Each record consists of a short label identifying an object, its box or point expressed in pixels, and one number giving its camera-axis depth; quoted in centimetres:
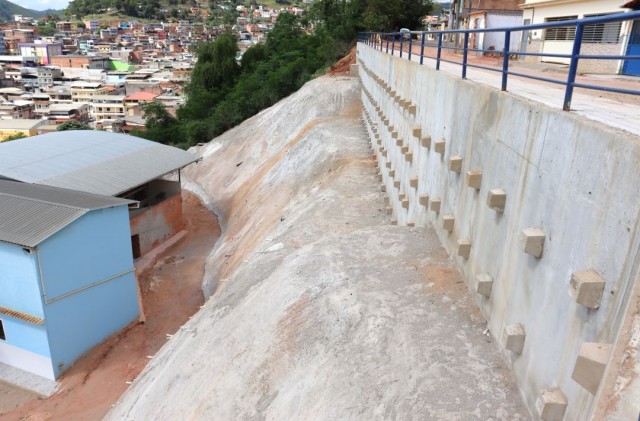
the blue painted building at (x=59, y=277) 1688
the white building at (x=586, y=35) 1825
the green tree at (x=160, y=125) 5212
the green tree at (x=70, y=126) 6525
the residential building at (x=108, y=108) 8612
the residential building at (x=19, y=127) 6499
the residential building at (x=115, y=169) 2472
